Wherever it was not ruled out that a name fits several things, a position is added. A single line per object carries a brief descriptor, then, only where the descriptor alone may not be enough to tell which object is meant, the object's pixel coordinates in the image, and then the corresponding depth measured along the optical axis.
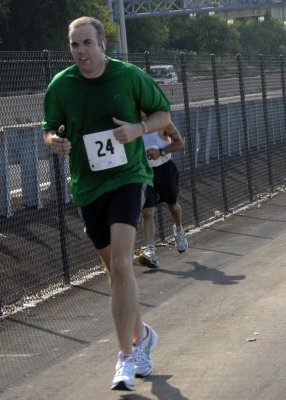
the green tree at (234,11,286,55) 112.06
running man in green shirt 6.14
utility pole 53.66
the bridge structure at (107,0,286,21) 63.97
